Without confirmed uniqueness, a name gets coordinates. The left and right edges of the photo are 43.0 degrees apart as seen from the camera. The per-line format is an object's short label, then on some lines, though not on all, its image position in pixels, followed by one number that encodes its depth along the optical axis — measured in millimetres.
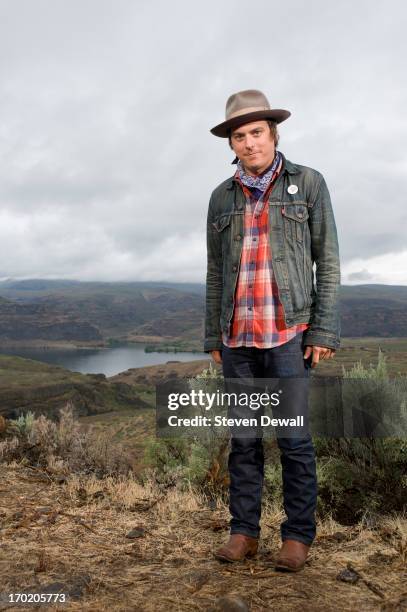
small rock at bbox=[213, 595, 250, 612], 2367
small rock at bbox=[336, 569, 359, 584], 2730
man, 2924
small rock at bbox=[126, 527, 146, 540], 3631
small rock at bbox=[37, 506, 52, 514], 4133
